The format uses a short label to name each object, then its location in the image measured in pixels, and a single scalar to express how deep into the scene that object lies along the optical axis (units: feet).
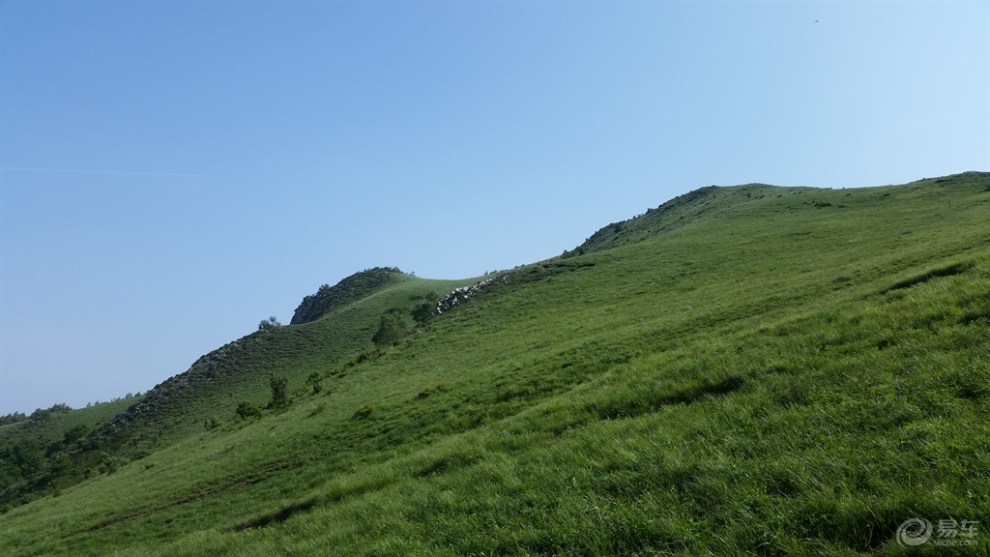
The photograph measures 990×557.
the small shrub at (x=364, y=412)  86.44
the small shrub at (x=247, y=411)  149.16
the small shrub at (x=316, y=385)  139.91
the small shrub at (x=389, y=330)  230.27
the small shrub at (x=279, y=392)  150.41
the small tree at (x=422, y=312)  257.96
